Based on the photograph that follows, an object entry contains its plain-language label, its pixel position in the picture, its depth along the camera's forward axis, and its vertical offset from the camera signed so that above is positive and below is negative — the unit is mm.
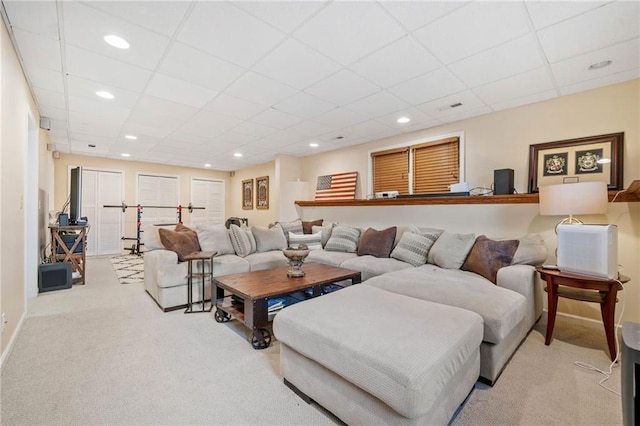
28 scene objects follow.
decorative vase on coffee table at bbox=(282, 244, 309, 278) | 2914 -488
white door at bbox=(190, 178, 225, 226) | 8570 +357
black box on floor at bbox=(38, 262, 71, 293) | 3852 -906
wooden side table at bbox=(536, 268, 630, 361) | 2186 -673
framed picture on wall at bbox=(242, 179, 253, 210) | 8227 +521
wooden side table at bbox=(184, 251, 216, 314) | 3109 -712
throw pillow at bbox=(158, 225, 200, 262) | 3486 -382
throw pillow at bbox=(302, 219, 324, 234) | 5219 -242
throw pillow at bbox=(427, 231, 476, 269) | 3117 -423
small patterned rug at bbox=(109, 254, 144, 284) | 4601 -1097
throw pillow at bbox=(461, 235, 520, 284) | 2768 -440
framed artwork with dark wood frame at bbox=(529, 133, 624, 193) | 2811 +561
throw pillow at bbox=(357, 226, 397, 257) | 3924 -425
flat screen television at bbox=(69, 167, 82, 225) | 4520 +257
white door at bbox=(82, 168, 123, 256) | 6914 +25
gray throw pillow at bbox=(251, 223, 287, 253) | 4340 -428
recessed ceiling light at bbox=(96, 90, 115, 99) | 3111 +1306
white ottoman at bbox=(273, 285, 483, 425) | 1195 -683
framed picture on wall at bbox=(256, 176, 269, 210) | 7582 +528
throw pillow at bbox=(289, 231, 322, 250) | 4676 -464
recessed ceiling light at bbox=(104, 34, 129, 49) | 2111 +1296
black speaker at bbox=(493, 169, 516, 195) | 3375 +371
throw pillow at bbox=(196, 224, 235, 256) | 3781 -372
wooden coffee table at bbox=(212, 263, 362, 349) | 2318 -693
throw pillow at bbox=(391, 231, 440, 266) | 3480 -444
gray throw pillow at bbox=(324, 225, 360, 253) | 4336 -428
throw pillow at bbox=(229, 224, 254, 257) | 4062 -435
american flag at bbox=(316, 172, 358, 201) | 5375 +508
